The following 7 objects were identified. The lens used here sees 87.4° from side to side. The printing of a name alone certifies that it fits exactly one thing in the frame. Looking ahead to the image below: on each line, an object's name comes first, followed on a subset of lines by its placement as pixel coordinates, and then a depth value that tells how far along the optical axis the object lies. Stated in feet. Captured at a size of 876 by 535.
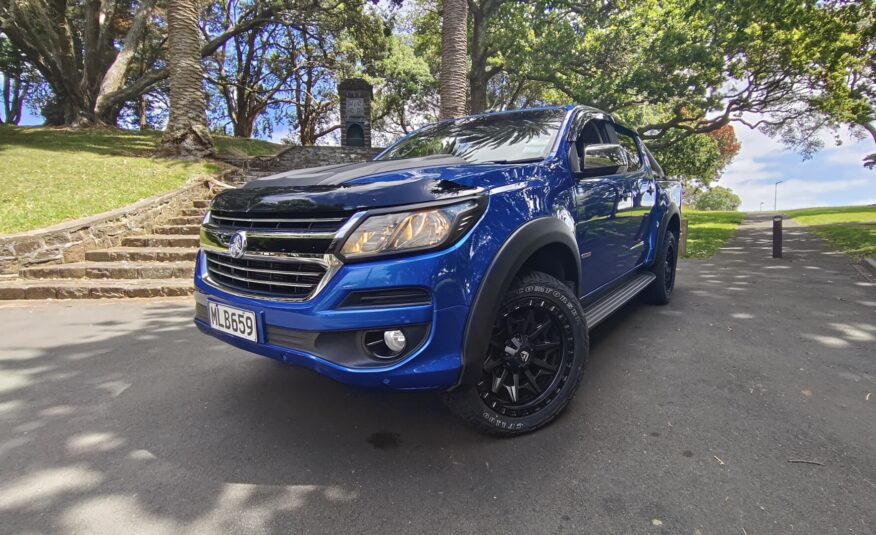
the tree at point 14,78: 69.87
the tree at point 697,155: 70.68
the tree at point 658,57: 42.91
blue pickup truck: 6.29
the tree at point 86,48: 52.65
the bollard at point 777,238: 28.17
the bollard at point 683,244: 29.37
